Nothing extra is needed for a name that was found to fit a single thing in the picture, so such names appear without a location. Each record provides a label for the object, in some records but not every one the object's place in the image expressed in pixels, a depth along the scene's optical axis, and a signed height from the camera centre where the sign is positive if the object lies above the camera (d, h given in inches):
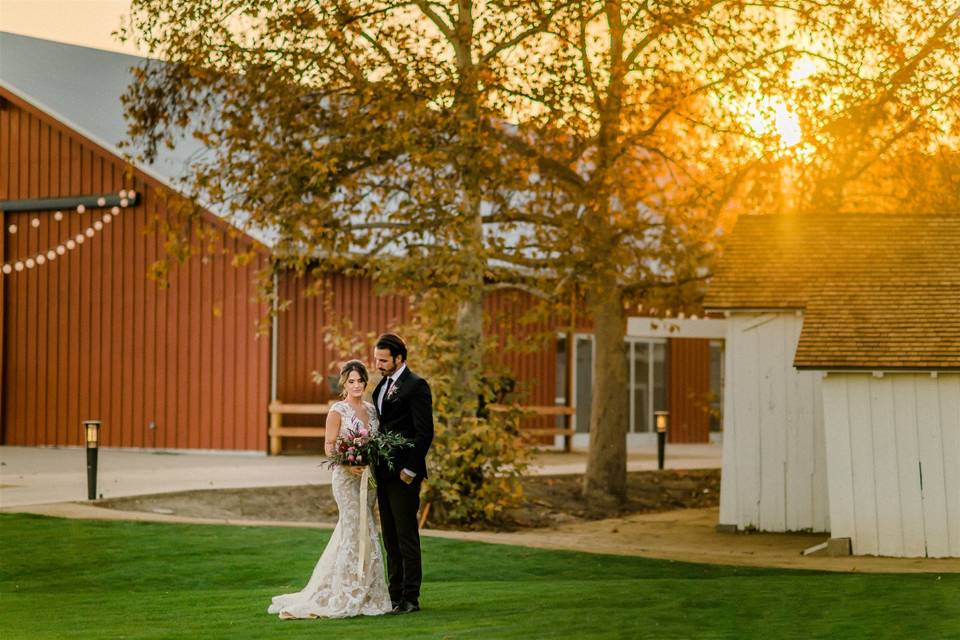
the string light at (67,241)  1147.3 +150.3
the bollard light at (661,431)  1088.2 +0.0
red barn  1115.3 +93.4
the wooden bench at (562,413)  1194.6 +15.1
